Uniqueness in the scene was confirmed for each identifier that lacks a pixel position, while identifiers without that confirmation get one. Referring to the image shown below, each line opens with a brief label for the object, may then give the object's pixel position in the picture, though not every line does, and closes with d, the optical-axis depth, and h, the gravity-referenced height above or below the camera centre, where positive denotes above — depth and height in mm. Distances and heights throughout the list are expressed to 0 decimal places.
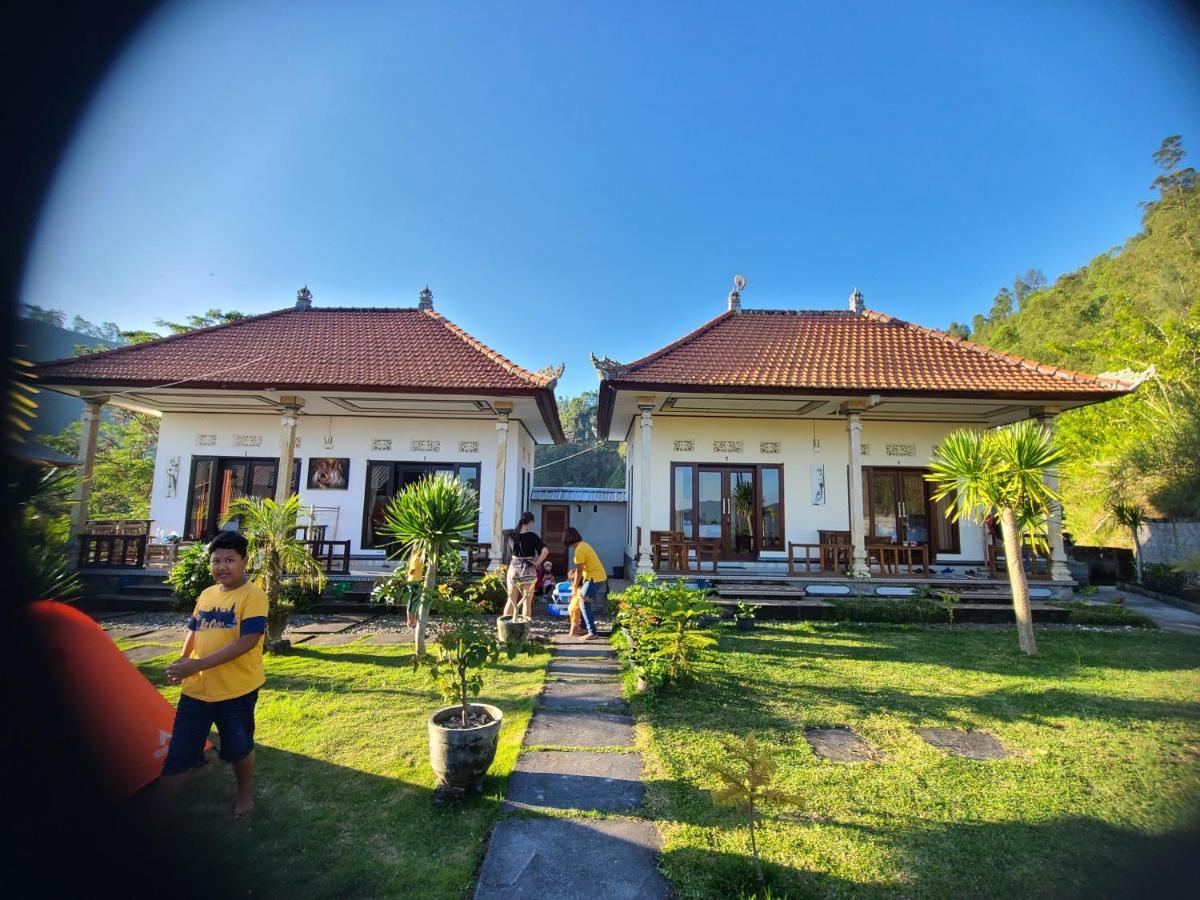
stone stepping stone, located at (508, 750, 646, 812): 2900 -1616
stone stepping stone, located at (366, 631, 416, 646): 6634 -1642
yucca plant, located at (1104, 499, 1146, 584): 12289 +232
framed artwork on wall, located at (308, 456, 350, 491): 11109 +893
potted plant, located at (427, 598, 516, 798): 2879 -1227
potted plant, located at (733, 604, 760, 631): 7000 -1469
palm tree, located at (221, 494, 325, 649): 5680 -401
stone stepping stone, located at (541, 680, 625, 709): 4488 -1636
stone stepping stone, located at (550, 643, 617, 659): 6047 -1621
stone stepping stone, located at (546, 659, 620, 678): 5371 -1631
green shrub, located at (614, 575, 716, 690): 4637 -1040
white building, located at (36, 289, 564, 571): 10391 +1827
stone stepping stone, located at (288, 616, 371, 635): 7105 -1633
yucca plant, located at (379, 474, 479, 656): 5461 -54
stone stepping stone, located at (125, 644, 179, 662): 5613 -1617
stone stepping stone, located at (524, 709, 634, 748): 3719 -1633
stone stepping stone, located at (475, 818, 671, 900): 2184 -1595
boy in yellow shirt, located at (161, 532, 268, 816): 2656 -883
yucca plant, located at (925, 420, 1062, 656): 6199 +551
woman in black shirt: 6828 -689
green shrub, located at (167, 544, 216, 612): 7652 -955
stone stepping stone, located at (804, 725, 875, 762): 3543 -1621
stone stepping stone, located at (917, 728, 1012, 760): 3621 -1618
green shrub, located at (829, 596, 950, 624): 7953 -1387
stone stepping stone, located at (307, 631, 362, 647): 6461 -1636
